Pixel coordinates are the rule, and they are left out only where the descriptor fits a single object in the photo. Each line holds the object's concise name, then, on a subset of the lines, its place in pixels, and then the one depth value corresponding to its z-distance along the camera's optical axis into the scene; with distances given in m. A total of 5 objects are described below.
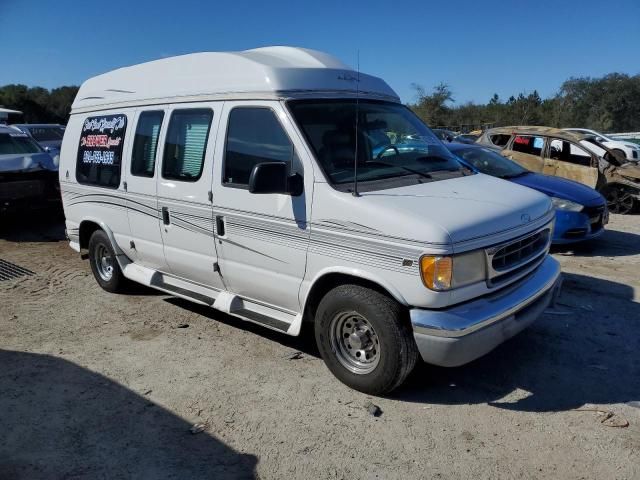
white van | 3.49
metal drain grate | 7.19
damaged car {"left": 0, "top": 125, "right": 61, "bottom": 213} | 9.25
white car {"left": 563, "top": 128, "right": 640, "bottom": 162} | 17.61
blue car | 7.75
